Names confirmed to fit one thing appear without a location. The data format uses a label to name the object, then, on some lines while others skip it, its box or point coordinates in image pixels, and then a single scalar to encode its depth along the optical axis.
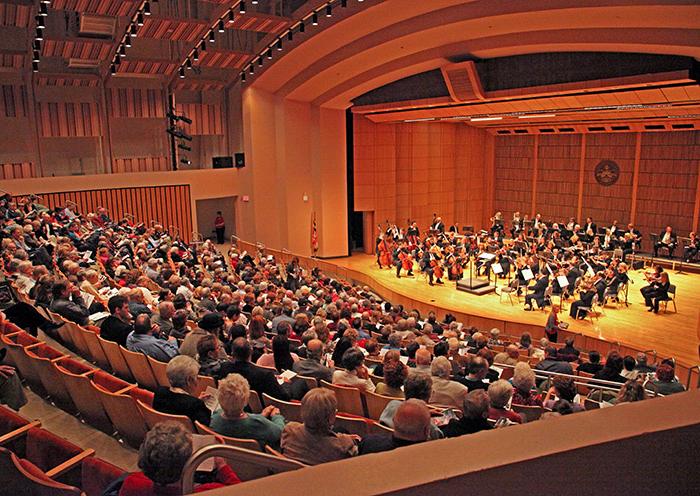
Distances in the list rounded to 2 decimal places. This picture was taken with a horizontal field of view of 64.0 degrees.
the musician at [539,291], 10.10
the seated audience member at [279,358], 3.91
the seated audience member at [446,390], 3.45
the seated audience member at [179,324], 4.35
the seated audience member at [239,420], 2.43
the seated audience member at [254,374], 3.28
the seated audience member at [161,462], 1.63
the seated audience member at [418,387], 2.78
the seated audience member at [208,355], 3.51
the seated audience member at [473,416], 2.51
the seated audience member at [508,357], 5.26
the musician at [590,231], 13.41
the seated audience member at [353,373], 3.55
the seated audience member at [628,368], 4.82
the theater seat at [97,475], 1.98
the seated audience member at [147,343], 3.72
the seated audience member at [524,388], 3.50
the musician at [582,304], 9.63
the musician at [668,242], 13.03
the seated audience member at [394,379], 3.36
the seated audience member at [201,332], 3.78
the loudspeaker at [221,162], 15.63
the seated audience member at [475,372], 3.69
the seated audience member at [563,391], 3.45
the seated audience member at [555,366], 5.07
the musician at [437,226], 14.69
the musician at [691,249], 12.45
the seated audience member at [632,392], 3.15
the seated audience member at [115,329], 3.94
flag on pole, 15.58
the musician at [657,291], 9.78
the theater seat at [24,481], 1.72
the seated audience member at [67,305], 4.50
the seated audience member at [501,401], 2.91
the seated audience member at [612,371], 4.75
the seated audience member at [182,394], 2.62
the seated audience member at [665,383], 4.10
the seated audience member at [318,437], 2.13
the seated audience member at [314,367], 3.77
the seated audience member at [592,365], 5.30
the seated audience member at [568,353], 6.00
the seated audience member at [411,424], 2.00
